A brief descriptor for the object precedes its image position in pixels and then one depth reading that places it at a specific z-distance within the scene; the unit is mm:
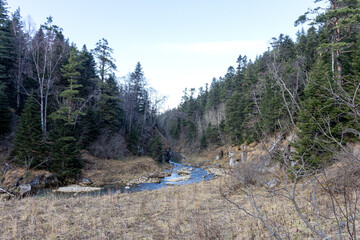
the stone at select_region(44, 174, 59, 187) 15604
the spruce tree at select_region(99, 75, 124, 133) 25844
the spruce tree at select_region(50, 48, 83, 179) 16875
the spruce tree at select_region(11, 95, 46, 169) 15664
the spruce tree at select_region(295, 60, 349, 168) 8911
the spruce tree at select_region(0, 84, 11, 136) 18078
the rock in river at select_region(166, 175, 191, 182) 19348
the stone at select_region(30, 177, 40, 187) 14703
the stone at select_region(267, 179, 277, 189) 8278
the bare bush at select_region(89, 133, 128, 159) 23094
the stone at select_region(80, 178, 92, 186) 16725
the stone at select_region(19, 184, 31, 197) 13343
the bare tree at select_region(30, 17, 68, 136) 19156
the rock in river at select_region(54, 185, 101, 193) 14273
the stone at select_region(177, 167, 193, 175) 23972
